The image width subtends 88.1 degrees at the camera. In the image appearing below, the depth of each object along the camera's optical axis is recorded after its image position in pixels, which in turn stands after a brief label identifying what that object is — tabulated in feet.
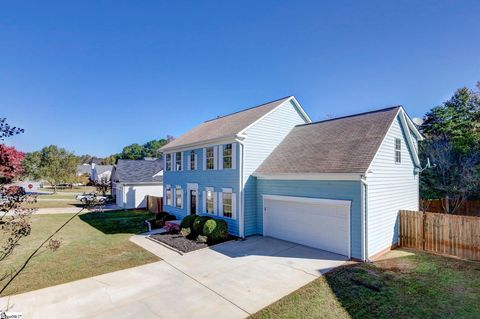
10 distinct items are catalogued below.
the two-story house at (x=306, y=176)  33.30
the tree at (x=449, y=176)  59.62
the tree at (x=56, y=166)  157.21
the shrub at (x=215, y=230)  42.22
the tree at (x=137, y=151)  280.68
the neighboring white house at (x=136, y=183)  87.92
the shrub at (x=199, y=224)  44.65
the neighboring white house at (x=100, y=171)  223.26
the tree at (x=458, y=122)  63.62
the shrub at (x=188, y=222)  47.14
